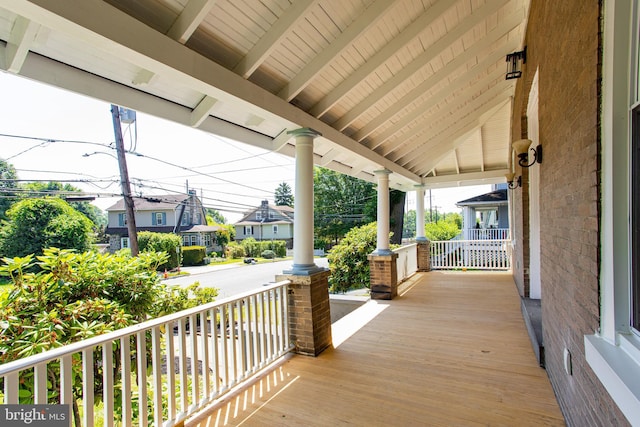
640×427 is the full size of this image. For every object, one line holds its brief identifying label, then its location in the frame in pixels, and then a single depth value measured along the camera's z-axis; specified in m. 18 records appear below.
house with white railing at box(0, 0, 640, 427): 1.44
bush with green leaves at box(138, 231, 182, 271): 17.95
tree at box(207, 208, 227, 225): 53.49
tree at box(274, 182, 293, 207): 48.19
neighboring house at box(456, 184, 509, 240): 17.36
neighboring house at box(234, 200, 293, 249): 36.19
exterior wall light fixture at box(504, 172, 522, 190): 5.43
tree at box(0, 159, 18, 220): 17.02
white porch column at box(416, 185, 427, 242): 9.49
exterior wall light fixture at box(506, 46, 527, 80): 4.50
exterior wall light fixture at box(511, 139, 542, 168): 3.81
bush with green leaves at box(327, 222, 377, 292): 8.88
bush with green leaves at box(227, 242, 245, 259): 28.14
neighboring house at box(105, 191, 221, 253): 23.91
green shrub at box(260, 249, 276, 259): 28.94
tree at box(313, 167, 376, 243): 26.00
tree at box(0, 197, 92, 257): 9.44
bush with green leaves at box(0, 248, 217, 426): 2.16
